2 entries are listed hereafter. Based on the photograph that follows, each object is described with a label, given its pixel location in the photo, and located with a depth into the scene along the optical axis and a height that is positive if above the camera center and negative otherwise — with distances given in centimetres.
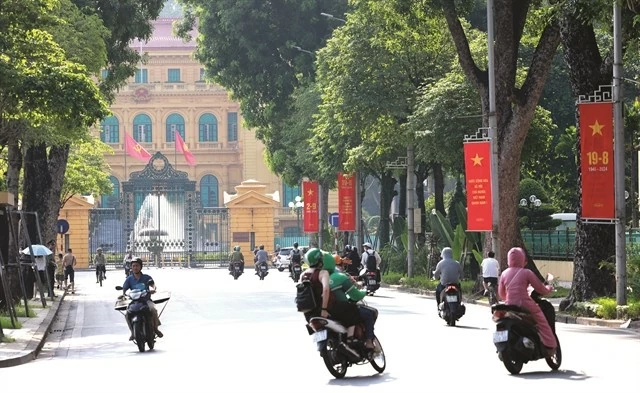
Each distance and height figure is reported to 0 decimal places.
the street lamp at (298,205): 9752 +253
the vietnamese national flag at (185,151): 10346 +640
